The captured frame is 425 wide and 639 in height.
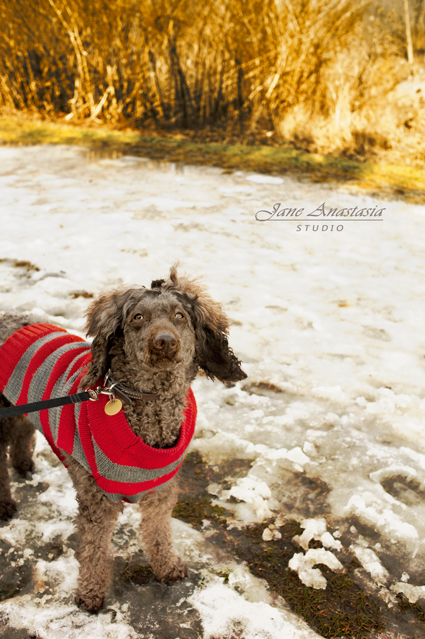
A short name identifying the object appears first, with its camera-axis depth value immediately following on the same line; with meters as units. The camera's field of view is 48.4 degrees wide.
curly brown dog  1.95
